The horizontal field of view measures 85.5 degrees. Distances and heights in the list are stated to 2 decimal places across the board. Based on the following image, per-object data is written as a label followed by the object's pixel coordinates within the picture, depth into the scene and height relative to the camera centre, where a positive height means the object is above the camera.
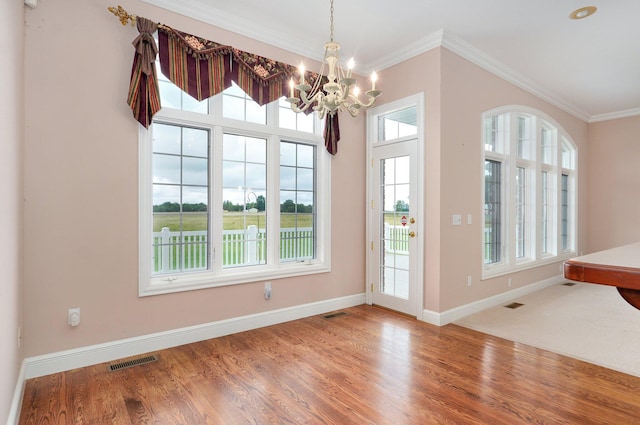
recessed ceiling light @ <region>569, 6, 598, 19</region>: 3.25 +1.92
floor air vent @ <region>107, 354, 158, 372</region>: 2.71 -1.22
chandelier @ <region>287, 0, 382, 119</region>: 2.30 +0.84
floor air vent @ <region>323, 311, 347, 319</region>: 4.02 -1.21
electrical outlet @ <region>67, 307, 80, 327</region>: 2.66 -0.81
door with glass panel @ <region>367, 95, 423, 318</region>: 4.04 -0.02
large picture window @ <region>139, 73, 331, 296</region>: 3.17 +0.19
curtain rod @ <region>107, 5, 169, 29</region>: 2.80 +1.61
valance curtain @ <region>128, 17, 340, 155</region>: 2.87 +1.36
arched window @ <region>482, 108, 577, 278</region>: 4.77 +0.35
